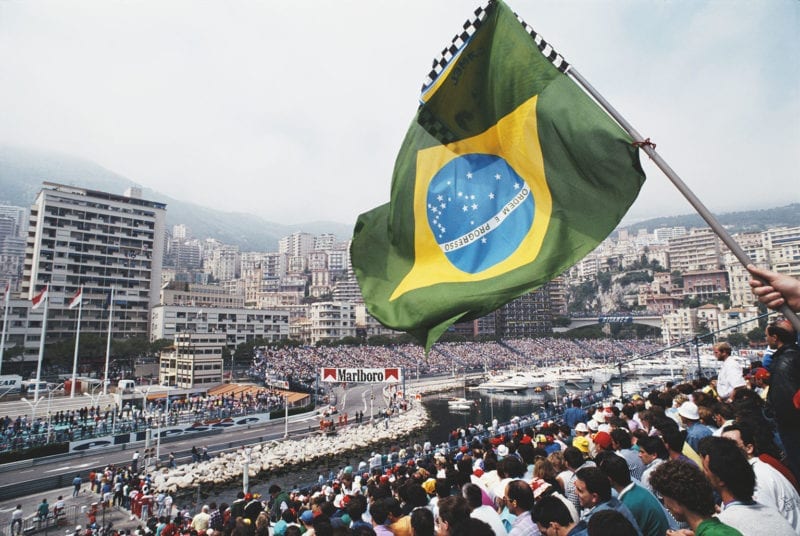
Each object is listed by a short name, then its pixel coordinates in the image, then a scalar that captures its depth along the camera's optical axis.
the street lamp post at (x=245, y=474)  18.05
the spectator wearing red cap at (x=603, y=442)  5.48
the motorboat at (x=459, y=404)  48.03
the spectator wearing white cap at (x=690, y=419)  5.18
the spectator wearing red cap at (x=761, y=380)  6.74
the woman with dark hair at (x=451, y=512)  3.39
